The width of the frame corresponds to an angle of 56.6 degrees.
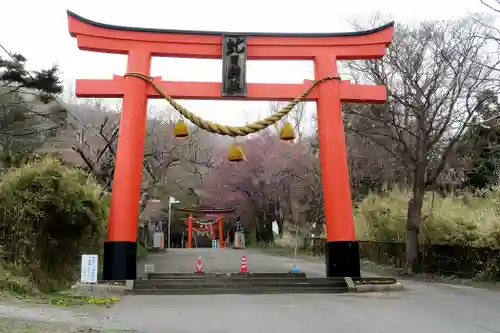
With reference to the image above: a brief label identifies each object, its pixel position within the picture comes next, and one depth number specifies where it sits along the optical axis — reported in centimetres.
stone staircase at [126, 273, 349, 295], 1137
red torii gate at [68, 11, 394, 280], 1227
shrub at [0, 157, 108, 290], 1090
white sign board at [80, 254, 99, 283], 1064
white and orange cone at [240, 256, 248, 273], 1495
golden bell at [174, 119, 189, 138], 1277
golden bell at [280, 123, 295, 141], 1304
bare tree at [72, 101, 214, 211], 2238
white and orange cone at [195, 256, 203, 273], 1511
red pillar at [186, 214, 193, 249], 3997
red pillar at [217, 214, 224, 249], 3988
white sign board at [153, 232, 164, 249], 3459
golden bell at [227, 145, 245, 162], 1265
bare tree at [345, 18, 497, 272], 1480
